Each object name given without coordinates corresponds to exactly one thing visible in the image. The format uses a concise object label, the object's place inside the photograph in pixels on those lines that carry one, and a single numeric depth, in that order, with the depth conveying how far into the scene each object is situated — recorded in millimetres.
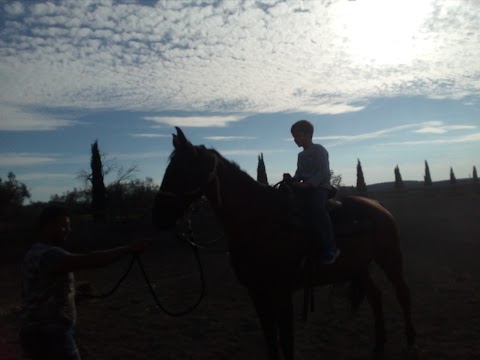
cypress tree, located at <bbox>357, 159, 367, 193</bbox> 51594
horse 3926
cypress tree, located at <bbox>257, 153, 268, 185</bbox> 40844
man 2699
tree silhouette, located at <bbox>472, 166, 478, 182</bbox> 73219
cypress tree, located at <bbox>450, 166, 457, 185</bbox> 65475
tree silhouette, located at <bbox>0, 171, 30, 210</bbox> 32128
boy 4320
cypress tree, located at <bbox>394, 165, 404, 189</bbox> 58888
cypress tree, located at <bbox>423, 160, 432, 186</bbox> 65812
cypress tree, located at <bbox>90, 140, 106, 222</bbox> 30688
